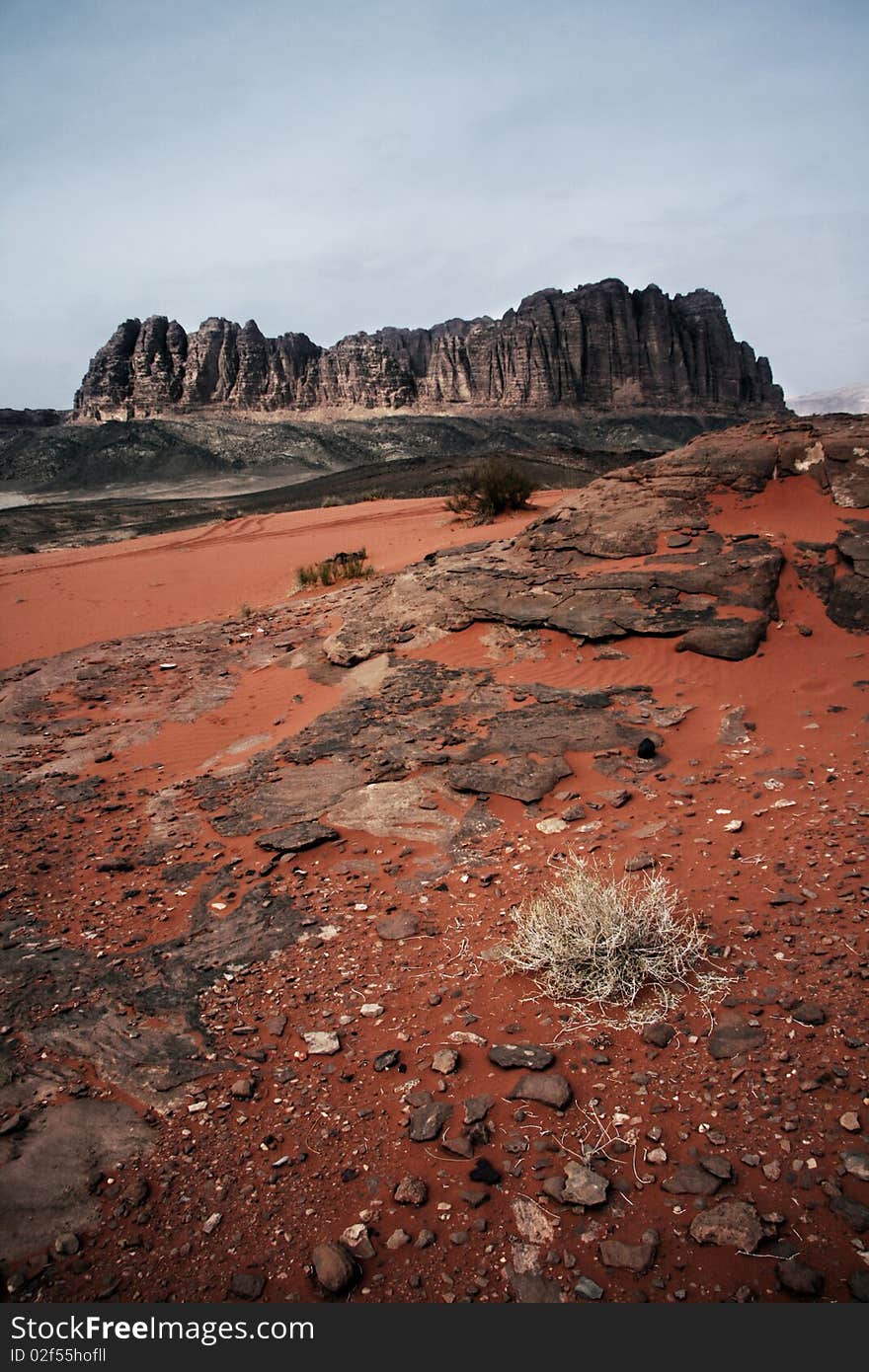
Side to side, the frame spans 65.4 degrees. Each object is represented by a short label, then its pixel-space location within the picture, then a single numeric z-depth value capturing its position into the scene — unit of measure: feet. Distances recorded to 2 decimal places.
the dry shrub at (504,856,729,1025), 8.64
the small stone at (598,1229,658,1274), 5.59
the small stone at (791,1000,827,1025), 7.71
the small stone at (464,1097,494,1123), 7.22
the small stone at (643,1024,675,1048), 7.86
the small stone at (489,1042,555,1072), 7.76
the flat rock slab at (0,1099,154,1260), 6.24
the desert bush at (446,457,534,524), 48.26
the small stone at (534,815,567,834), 13.08
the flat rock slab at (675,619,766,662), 18.63
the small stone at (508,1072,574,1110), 7.25
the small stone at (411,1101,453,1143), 7.09
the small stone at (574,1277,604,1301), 5.44
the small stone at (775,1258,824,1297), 5.22
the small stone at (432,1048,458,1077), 7.92
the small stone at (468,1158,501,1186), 6.50
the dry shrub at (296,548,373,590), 36.55
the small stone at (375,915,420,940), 10.62
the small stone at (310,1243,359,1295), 5.59
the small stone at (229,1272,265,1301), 5.62
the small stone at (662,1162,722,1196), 6.13
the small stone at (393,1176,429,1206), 6.35
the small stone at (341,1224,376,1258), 5.90
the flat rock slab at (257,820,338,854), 13.48
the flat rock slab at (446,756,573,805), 14.52
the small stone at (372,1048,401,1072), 8.09
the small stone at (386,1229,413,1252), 5.97
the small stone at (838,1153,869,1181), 5.98
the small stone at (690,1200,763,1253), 5.64
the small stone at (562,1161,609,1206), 6.15
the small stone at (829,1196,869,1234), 5.65
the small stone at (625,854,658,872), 11.31
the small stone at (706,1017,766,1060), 7.57
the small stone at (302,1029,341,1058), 8.43
